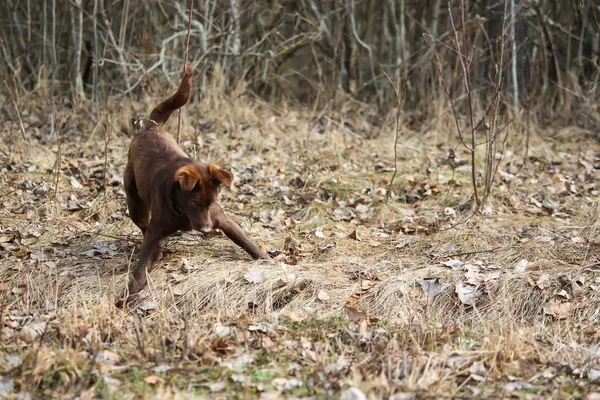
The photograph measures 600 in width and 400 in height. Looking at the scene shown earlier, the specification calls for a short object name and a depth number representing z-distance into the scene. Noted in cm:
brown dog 548
